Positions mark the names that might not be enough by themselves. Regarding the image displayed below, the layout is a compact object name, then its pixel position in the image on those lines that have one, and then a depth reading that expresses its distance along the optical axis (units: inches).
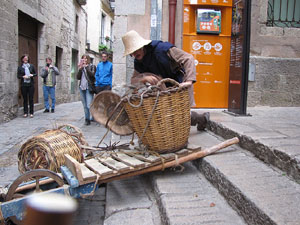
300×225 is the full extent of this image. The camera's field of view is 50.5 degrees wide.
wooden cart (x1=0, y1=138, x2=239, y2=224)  88.4
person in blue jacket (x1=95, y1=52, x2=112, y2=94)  272.5
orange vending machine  212.7
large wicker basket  105.7
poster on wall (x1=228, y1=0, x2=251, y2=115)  176.9
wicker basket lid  129.6
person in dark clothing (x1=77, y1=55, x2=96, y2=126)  280.8
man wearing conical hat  124.6
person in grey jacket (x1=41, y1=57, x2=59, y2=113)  382.6
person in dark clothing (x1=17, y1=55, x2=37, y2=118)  334.6
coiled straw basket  112.3
